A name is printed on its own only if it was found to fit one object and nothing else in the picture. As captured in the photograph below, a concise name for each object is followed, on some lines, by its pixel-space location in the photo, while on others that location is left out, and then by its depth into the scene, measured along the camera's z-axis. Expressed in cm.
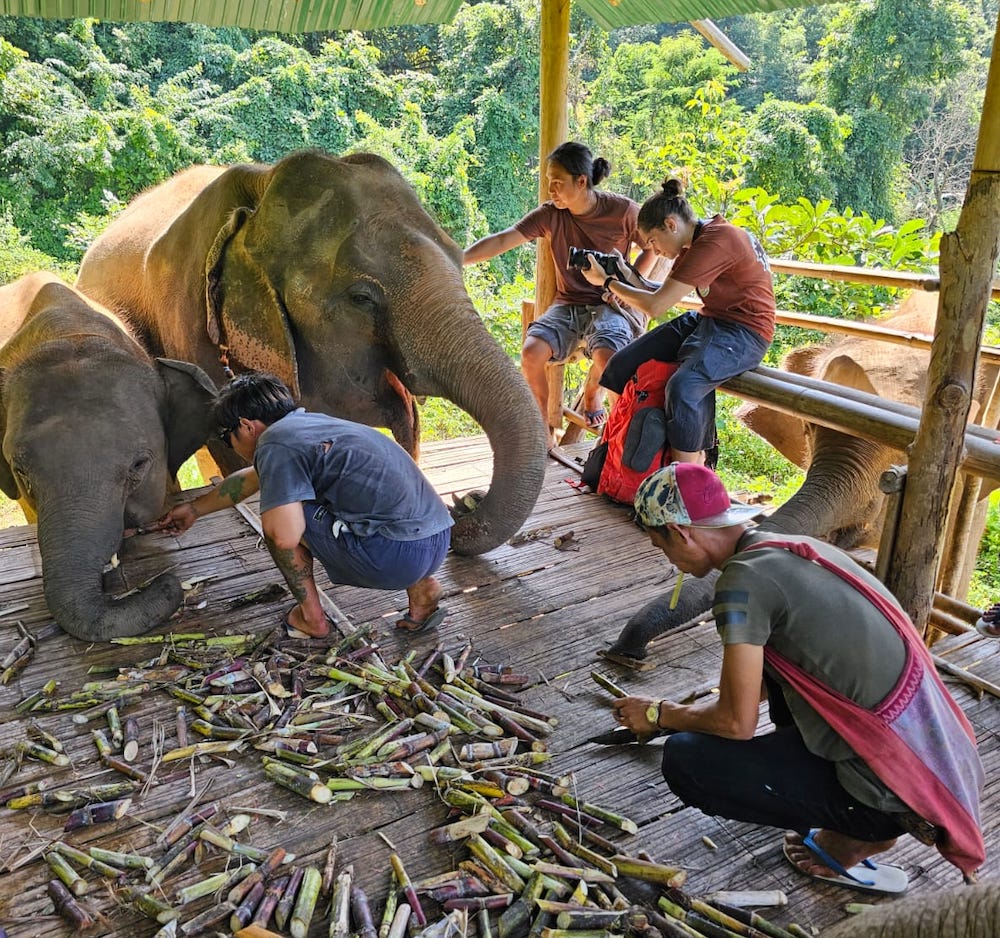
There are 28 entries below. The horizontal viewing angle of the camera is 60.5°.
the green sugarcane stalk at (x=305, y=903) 206
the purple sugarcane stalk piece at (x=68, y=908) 210
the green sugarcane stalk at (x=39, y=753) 270
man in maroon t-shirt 532
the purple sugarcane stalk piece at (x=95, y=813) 242
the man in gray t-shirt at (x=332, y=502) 309
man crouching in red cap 208
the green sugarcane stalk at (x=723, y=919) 208
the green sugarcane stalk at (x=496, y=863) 221
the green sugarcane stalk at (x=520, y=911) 210
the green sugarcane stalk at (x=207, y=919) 207
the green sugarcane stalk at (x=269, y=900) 209
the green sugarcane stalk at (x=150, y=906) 210
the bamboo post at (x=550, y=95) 566
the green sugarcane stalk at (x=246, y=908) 208
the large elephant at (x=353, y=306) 398
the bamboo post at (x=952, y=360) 284
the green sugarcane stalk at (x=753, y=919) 208
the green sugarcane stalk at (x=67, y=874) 220
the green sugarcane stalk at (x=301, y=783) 252
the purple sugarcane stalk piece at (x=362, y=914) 206
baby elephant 345
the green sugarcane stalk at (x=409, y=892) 212
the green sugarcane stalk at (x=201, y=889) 216
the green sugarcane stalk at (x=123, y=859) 227
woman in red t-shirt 412
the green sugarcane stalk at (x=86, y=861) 224
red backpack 461
